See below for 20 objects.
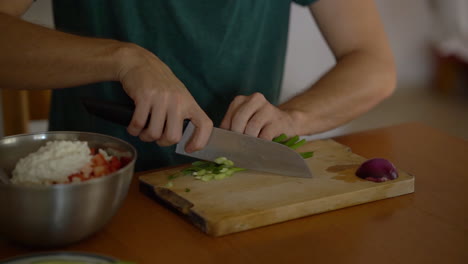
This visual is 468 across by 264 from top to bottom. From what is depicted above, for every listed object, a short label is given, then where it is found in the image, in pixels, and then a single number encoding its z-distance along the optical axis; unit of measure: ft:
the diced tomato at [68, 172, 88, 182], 4.02
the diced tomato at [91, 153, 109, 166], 4.12
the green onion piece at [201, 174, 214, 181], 4.58
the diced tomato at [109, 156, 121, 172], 4.15
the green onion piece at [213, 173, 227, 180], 4.60
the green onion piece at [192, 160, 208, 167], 4.75
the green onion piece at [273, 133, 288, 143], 5.00
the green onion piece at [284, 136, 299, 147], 4.97
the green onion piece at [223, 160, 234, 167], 4.68
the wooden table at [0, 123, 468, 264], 4.05
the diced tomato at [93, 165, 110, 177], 4.08
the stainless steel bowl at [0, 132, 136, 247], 3.85
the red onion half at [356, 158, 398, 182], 4.61
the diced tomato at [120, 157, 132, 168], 4.21
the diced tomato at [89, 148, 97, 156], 4.27
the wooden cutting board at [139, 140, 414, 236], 4.25
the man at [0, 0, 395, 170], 4.70
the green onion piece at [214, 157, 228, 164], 4.68
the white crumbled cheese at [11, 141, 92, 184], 4.01
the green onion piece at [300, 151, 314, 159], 4.86
